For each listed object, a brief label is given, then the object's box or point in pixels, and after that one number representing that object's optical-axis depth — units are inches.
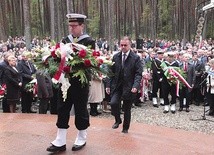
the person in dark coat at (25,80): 410.9
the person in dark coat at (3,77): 390.0
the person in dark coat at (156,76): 486.6
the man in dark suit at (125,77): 260.7
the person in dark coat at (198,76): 513.7
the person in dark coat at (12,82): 386.6
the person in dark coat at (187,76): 477.0
